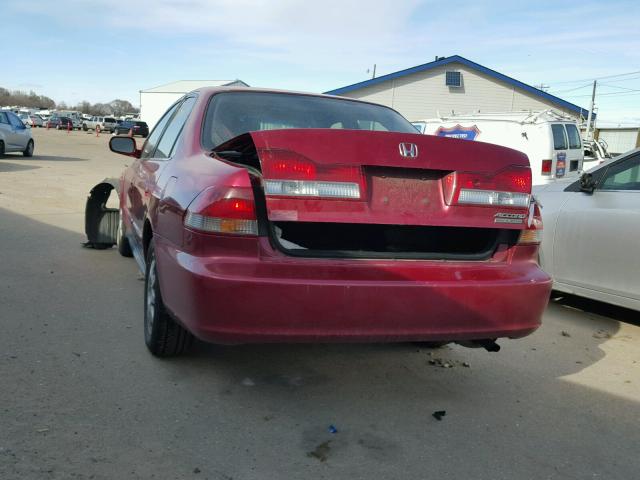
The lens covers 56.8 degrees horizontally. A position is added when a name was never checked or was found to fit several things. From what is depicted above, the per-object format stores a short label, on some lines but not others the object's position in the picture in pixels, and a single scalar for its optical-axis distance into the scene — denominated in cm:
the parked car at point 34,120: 5938
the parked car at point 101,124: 5916
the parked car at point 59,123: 5903
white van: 1412
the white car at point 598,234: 469
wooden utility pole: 2583
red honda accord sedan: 268
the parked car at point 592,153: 1648
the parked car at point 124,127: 4672
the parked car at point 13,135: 1941
